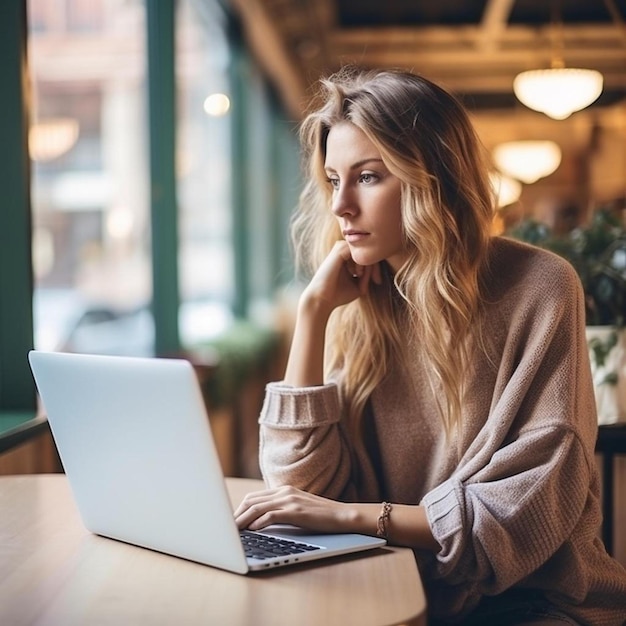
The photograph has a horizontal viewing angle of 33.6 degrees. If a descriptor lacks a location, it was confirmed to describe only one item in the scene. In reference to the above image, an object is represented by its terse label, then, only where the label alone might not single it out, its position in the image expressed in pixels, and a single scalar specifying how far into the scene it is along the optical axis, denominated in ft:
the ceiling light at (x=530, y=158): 29.89
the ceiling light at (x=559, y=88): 21.22
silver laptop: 4.11
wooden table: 3.77
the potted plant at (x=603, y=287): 7.63
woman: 4.88
